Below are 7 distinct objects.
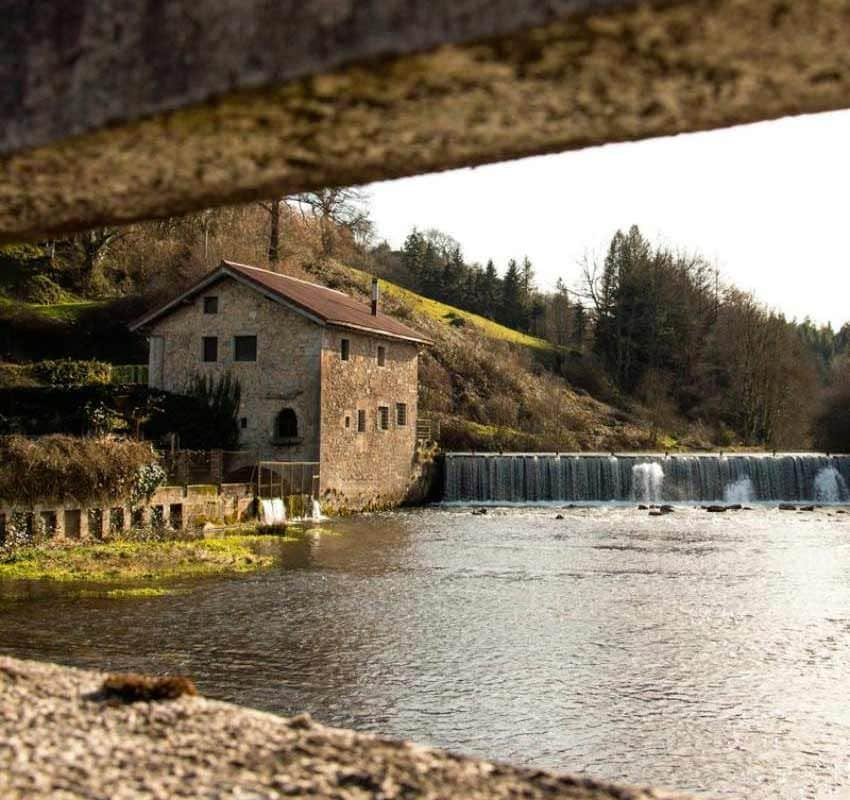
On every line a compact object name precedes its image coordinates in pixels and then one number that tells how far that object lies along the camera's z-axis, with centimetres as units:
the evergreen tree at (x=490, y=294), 7800
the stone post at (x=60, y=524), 1720
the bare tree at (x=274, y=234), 4647
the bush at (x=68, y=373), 3475
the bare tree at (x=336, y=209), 4478
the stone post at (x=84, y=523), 1783
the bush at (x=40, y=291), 4219
